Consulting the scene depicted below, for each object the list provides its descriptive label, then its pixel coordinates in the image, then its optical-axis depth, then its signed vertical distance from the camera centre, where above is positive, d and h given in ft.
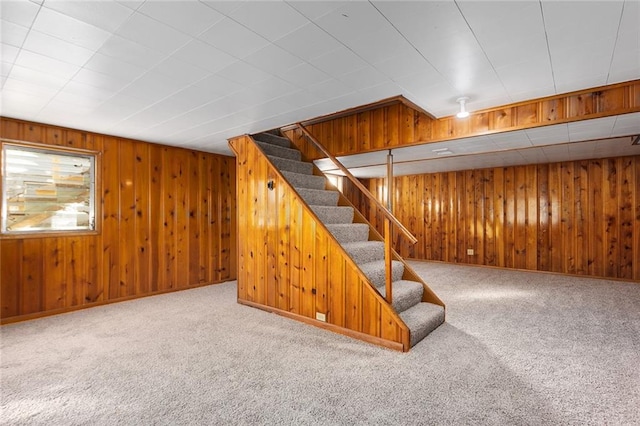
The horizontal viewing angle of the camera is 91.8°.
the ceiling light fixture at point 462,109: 9.15 +3.24
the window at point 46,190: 11.18 +1.10
